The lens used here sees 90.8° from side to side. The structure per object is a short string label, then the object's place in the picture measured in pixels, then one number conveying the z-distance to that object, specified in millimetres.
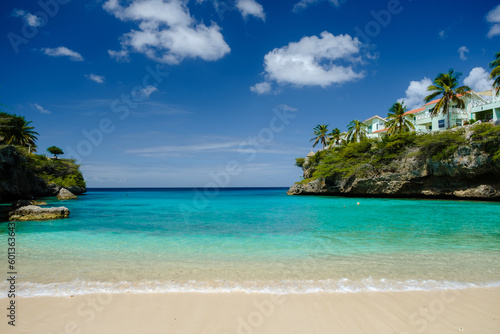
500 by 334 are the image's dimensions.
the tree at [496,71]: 27269
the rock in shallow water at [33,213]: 16547
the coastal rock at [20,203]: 18734
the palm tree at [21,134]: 38206
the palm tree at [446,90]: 33594
